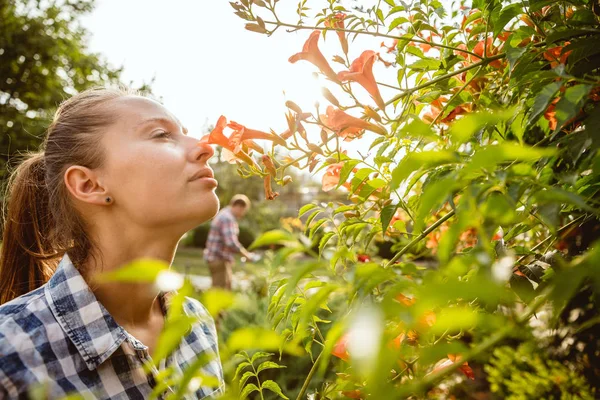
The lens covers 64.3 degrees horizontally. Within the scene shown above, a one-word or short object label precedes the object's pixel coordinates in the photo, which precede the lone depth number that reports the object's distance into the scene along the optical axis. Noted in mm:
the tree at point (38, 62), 14742
